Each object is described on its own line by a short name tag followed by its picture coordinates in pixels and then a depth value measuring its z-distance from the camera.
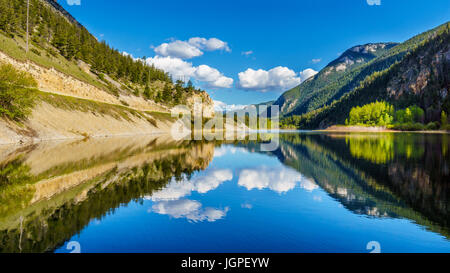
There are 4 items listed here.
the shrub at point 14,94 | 46.31
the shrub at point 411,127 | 157.18
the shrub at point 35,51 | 89.56
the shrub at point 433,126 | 151.12
